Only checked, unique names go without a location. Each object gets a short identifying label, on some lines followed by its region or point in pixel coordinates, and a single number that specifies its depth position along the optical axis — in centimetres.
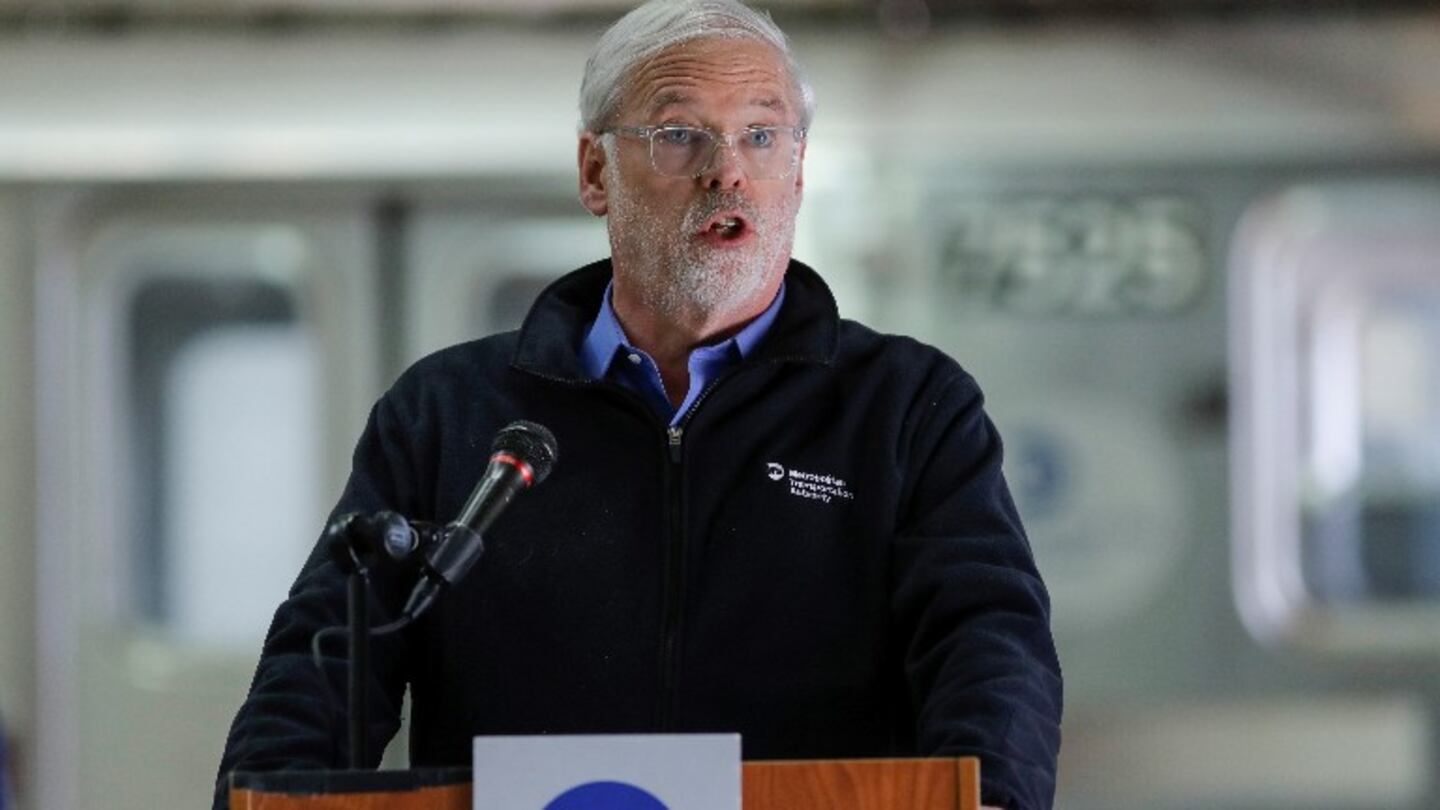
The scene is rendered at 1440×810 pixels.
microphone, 495
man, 559
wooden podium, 450
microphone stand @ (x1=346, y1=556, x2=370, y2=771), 487
